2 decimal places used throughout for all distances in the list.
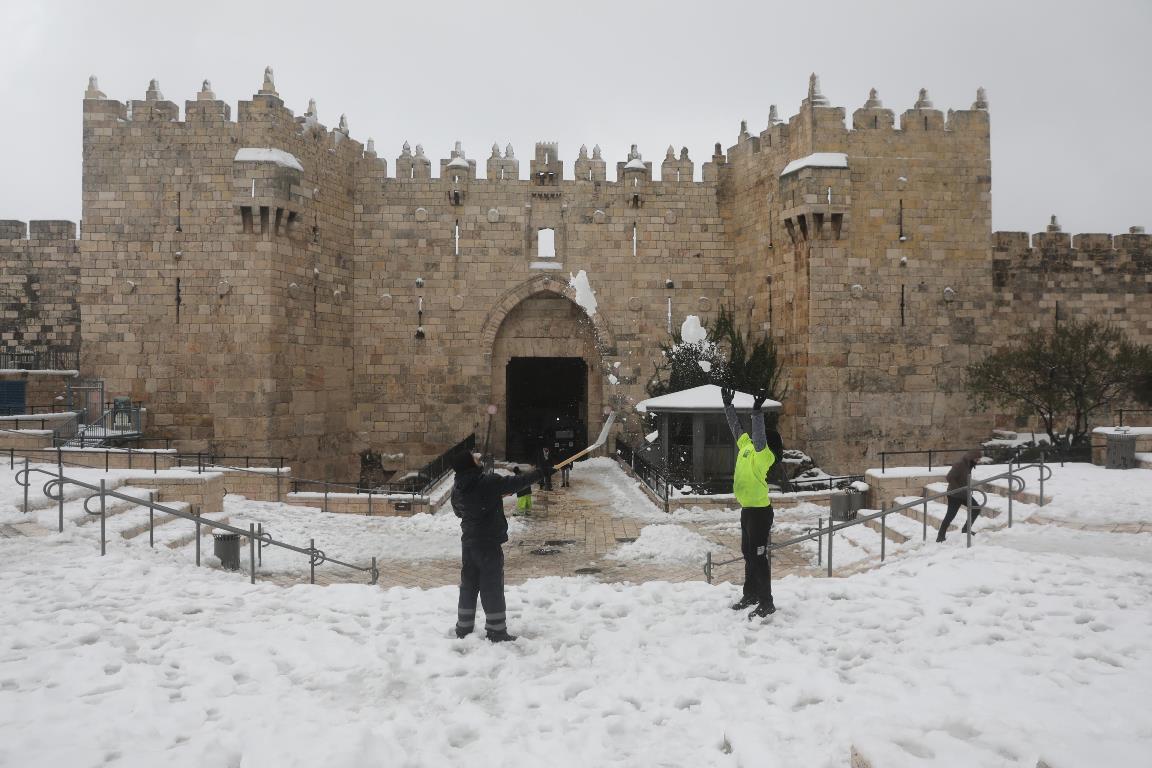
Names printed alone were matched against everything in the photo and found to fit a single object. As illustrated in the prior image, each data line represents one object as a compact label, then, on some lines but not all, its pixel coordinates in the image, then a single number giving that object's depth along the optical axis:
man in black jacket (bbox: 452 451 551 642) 5.37
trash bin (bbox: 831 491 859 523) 11.03
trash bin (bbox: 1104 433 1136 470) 11.63
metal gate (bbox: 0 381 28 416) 16.95
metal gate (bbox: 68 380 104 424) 15.71
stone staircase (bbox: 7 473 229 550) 7.55
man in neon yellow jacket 5.66
